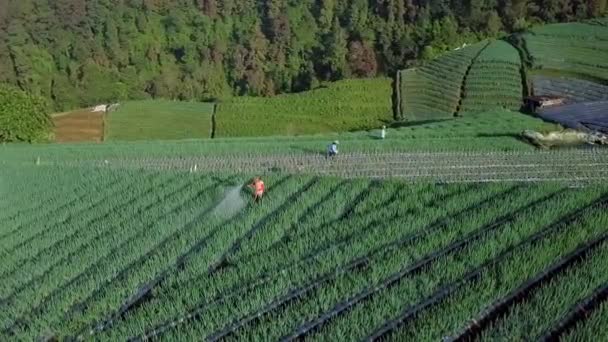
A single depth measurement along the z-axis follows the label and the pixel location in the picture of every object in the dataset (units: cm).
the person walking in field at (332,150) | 1939
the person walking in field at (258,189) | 1559
